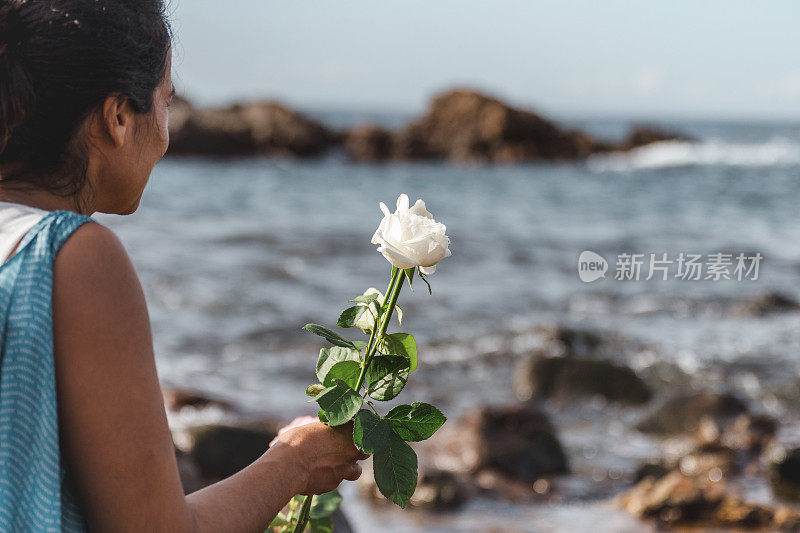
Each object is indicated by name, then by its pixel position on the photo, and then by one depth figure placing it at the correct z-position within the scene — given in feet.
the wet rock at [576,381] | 22.59
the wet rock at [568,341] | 26.61
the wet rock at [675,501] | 14.98
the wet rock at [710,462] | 17.83
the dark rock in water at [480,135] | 112.37
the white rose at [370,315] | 4.69
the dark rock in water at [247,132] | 107.65
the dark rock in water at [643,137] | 130.21
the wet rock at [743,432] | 19.33
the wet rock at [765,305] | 31.65
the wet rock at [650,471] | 17.38
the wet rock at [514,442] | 17.49
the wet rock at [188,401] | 20.51
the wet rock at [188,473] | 12.24
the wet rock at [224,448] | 16.25
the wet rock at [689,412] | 20.57
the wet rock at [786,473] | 16.87
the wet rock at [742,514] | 14.78
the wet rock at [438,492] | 15.37
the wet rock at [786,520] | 14.68
